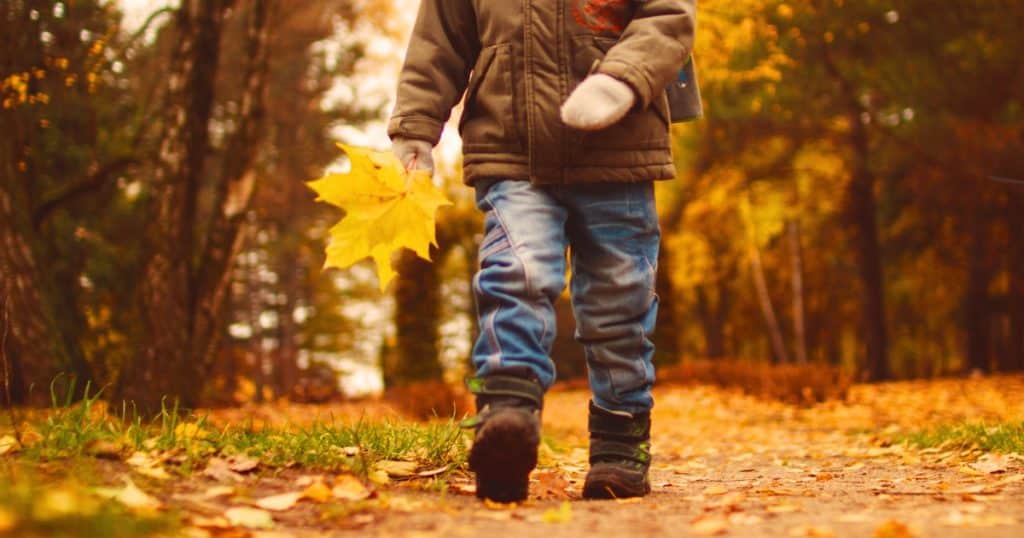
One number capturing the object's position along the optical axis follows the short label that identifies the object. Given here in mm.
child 2566
